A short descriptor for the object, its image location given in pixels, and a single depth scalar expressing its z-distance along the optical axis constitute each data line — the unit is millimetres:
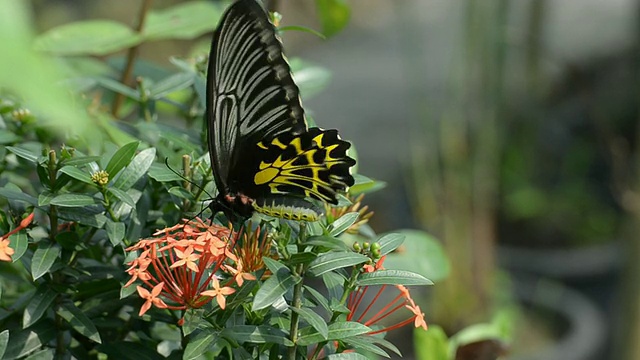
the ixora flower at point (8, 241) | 1484
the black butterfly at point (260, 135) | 1536
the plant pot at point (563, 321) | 2553
